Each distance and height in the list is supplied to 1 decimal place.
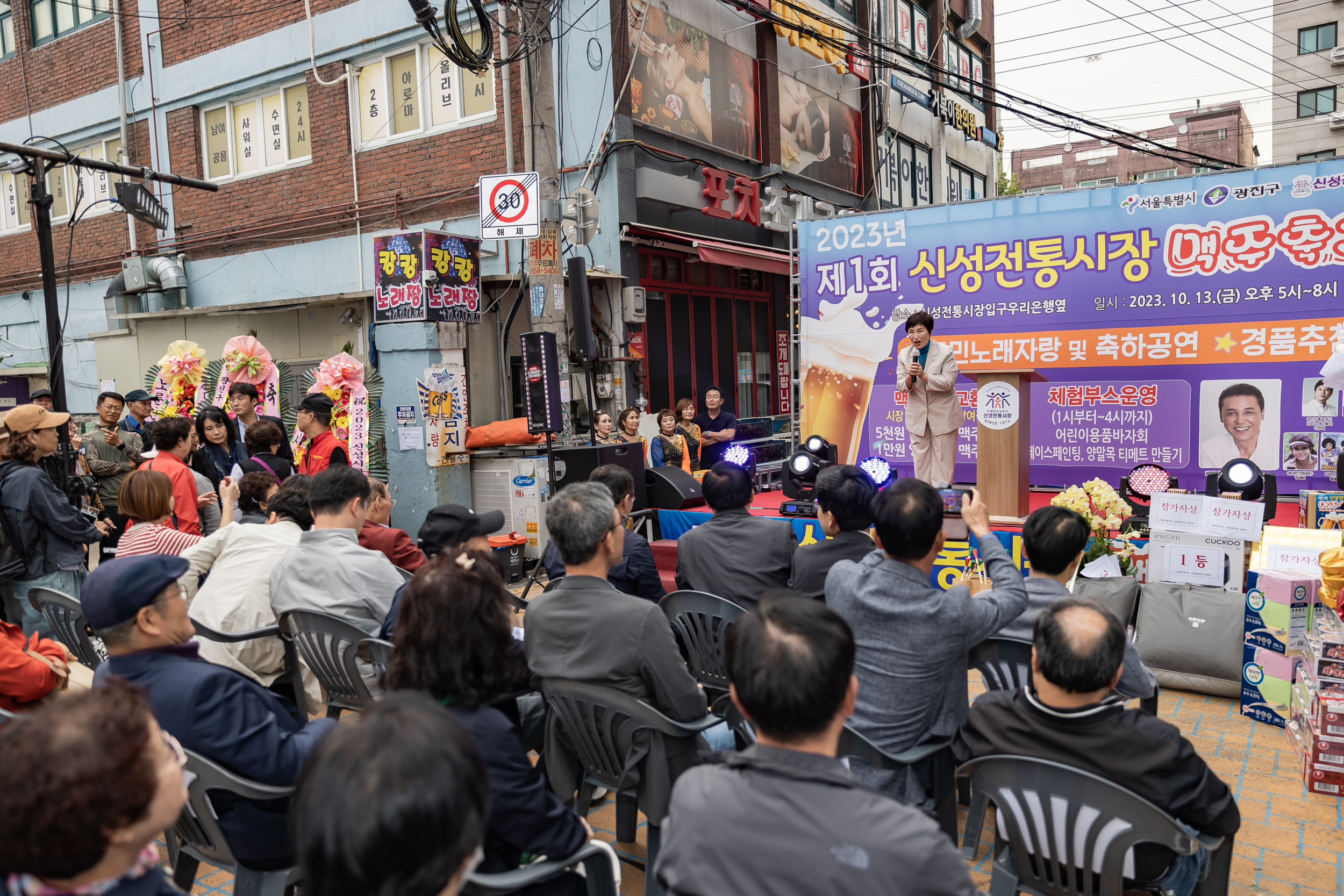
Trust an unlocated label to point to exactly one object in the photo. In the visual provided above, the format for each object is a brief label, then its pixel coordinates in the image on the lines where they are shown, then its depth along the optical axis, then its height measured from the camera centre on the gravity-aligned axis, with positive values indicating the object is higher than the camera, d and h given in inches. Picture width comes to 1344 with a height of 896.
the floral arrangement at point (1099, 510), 189.6 -32.1
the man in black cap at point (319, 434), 253.3 -13.6
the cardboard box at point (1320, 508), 233.9 -41.9
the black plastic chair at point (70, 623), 150.2 -40.5
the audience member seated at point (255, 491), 181.9 -21.3
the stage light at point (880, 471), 298.2 -35.1
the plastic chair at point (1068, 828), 77.9 -43.2
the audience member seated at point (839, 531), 138.6 -26.3
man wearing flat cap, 85.7 -30.1
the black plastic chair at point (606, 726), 100.8 -41.8
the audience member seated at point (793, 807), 56.7 -29.9
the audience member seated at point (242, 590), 139.2 -32.9
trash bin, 291.9 -58.1
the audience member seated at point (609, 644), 101.9 -31.8
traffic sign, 268.8 +55.5
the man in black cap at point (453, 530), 139.4 -23.8
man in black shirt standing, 374.3 -23.7
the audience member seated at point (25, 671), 115.9 -37.6
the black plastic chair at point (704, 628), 141.6 -42.2
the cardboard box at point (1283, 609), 166.2 -49.1
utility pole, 290.5 +63.5
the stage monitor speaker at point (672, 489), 295.4 -38.6
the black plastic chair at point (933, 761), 104.4 -48.4
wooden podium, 263.6 -28.0
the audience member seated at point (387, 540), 167.6 -30.0
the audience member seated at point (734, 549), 150.6 -30.7
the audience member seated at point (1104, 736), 82.4 -36.8
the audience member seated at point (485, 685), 79.2 -28.3
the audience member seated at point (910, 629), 104.4 -31.7
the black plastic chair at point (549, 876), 77.1 -45.9
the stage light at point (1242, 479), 219.3 -30.6
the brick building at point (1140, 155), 1792.6 +518.6
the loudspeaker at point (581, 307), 328.5 +29.0
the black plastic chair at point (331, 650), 130.1 -40.5
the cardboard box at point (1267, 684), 167.5 -64.3
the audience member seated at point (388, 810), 46.9 -23.5
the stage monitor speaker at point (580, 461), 291.3 -27.5
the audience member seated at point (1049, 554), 121.9 -27.0
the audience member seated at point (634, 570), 149.6 -33.7
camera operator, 175.5 -25.4
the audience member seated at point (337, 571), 136.0 -29.2
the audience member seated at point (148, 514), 163.3 -23.2
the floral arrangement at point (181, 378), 345.1 +6.2
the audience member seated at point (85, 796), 48.9 -23.5
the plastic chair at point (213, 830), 85.7 -46.9
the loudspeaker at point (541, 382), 275.3 -0.2
